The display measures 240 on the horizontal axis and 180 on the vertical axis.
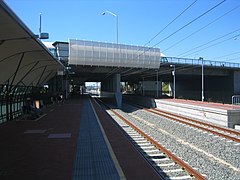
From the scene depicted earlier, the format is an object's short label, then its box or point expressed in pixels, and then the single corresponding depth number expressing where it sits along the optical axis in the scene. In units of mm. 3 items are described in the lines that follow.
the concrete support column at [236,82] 54906
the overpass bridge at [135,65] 39406
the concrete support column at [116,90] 42169
